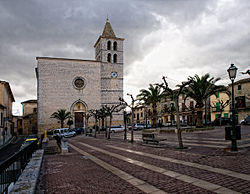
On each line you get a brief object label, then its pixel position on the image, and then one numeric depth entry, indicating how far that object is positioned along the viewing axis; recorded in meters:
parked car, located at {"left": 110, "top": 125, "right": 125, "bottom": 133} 40.16
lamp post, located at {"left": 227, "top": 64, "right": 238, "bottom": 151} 10.11
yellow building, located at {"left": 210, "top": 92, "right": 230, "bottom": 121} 43.94
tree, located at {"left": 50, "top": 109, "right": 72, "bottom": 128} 41.09
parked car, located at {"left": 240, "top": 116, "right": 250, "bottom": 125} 34.07
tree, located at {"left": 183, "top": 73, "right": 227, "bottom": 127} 24.86
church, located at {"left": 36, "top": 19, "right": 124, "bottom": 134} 45.30
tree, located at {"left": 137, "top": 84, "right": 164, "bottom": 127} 33.38
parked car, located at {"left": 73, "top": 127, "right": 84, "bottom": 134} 42.07
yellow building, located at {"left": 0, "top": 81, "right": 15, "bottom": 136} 33.70
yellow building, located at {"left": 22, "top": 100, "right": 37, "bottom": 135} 57.19
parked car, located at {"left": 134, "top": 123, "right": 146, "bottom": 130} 43.79
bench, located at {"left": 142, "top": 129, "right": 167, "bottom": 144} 14.51
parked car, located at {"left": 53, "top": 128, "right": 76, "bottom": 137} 33.19
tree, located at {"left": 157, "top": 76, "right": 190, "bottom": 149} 12.08
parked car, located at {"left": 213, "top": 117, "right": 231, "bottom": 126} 35.94
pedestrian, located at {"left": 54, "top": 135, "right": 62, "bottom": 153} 15.64
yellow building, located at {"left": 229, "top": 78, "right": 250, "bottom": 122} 39.47
